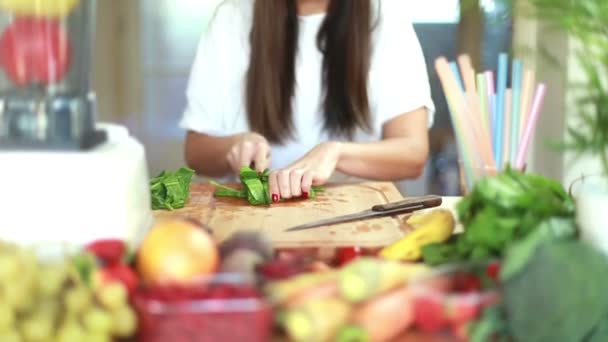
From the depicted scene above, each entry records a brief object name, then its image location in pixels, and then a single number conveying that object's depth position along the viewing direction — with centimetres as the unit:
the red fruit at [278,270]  71
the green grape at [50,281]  66
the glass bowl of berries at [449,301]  68
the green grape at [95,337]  63
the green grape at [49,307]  64
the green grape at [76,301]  65
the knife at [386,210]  112
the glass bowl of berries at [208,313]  63
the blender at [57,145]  77
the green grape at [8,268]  65
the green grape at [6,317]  63
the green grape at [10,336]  62
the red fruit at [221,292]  63
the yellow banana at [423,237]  88
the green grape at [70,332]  63
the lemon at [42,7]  82
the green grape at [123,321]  65
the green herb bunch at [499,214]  77
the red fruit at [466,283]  70
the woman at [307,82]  182
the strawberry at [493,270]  71
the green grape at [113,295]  65
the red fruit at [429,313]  68
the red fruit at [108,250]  72
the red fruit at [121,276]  67
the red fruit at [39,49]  82
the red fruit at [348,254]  88
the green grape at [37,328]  63
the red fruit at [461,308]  68
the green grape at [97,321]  64
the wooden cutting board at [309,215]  104
